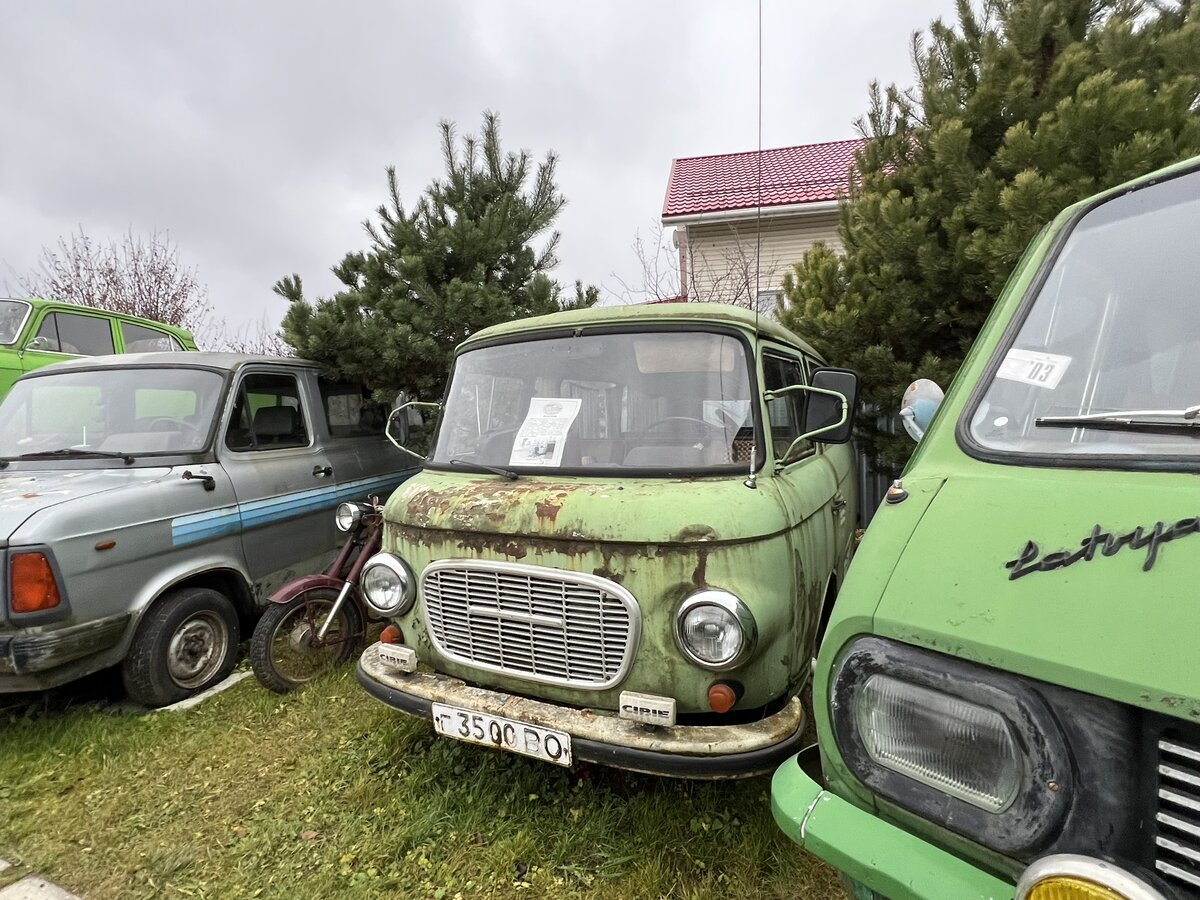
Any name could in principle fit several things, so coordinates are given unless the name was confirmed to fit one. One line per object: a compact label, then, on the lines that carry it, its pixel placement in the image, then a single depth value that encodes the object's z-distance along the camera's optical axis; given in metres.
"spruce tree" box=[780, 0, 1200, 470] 3.55
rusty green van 2.24
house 9.84
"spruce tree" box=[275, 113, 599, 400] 5.29
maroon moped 3.71
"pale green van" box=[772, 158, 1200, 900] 0.95
